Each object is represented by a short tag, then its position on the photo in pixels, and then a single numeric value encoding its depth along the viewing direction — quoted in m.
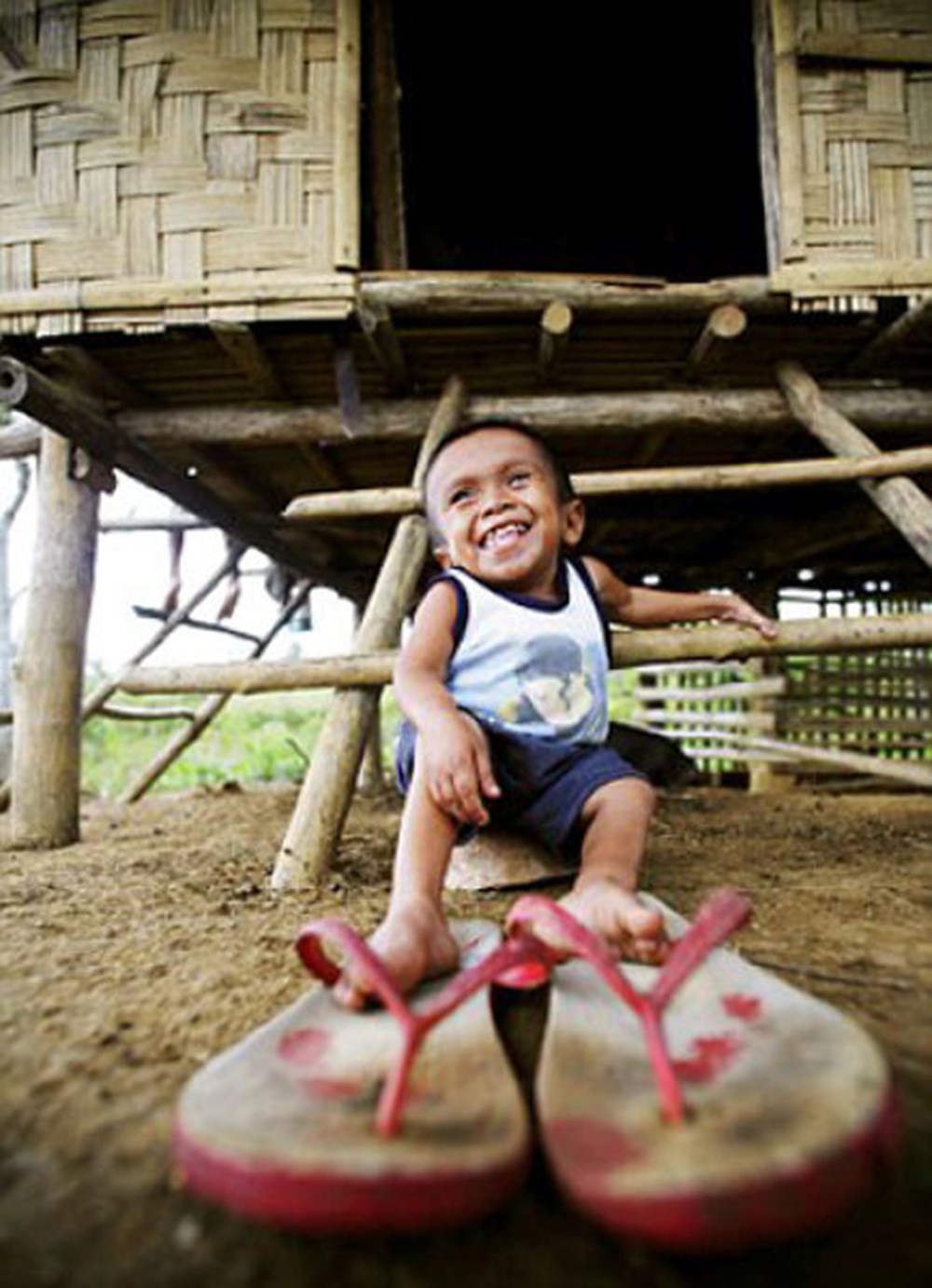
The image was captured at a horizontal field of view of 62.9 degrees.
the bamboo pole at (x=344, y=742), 2.02
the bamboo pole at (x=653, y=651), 2.06
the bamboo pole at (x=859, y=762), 2.79
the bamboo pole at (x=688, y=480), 2.42
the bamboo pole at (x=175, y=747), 4.74
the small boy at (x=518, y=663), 1.44
